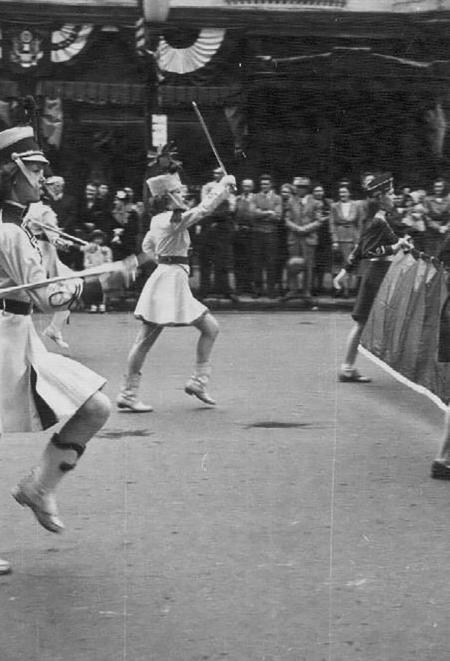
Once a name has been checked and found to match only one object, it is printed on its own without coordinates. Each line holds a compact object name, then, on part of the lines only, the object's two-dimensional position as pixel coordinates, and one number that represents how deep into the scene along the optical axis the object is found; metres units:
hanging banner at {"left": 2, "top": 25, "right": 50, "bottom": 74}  23.78
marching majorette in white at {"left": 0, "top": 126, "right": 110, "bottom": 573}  6.19
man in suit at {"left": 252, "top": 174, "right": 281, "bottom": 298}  20.41
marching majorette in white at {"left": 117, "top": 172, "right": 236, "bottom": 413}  10.67
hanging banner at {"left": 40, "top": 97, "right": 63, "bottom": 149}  23.89
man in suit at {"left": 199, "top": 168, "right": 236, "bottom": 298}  20.27
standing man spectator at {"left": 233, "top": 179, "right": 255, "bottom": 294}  20.44
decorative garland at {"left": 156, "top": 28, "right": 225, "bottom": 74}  24.14
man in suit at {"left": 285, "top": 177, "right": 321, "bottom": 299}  20.34
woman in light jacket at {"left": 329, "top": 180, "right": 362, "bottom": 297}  20.47
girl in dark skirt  12.23
